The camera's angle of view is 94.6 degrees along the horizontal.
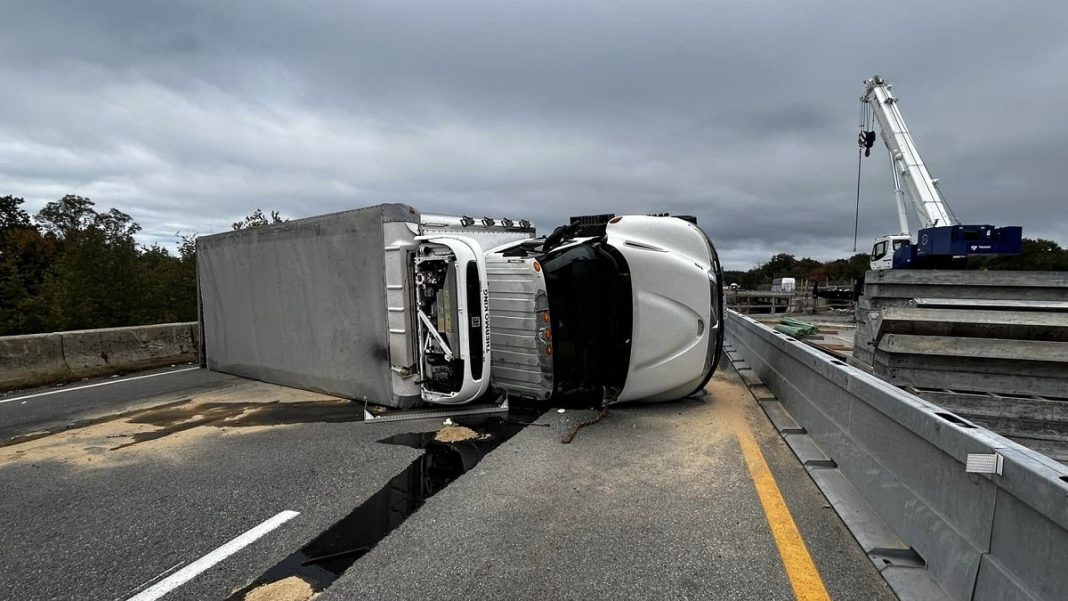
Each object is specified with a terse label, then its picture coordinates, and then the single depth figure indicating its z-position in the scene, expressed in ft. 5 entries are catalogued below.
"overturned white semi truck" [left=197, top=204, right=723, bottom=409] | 17.13
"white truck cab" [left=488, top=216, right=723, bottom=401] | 17.12
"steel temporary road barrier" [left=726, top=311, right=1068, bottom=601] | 5.54
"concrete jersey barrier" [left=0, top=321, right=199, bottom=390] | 24.66
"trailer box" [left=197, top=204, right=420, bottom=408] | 18.02
